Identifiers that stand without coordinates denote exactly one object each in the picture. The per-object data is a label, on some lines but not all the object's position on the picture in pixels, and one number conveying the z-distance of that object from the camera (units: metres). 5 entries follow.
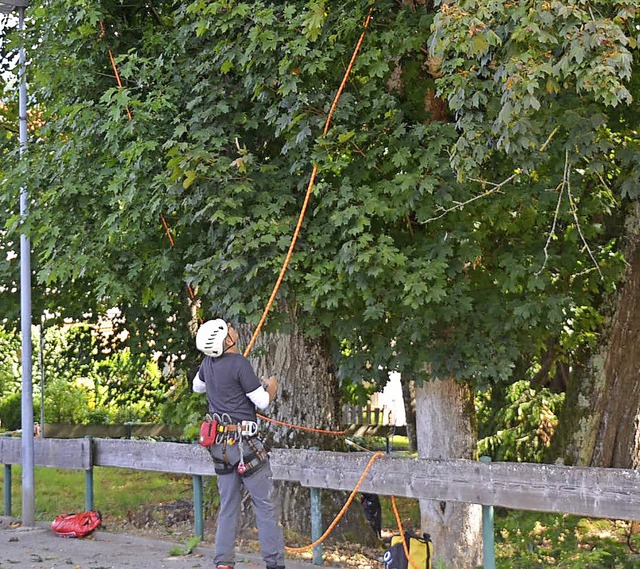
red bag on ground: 10.90
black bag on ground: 7.87
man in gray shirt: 8.09
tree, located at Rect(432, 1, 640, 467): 7.25
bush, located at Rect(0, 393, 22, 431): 24.00
